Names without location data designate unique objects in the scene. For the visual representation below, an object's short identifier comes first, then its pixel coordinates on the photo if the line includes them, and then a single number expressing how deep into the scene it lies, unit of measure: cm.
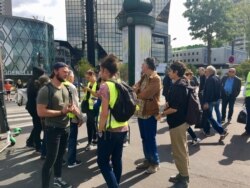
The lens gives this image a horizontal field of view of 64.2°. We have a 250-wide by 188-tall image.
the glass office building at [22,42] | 3736
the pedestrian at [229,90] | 610
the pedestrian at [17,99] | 485
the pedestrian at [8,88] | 1508
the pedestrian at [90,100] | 378
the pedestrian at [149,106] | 324
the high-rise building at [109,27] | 5986
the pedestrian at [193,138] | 440
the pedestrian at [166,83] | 582
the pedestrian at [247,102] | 491
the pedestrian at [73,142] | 353
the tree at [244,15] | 1690
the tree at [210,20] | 2291
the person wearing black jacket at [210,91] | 478
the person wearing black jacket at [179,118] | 276
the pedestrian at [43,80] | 379
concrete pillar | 789
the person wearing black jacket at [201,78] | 604
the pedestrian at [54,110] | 252
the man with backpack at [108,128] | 224
